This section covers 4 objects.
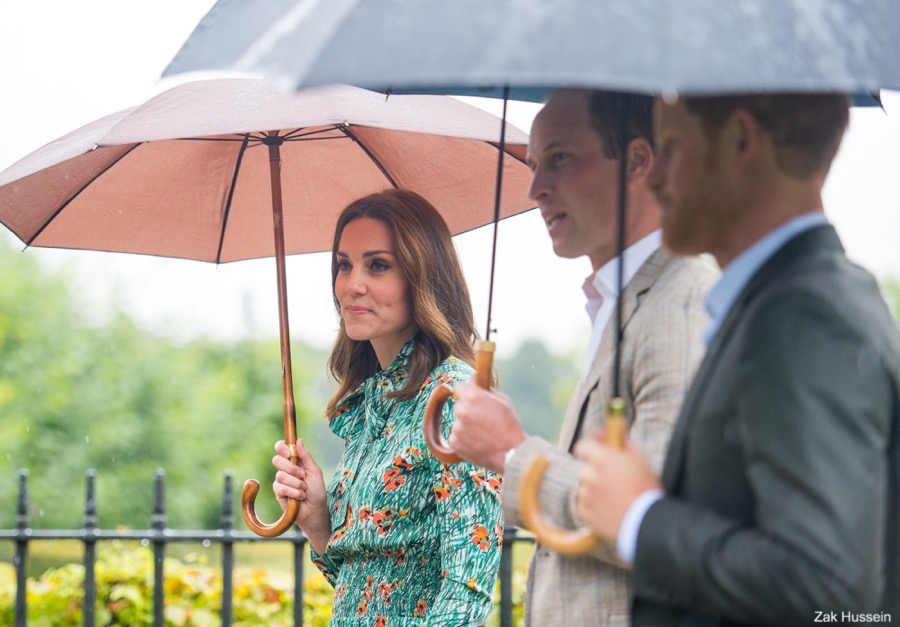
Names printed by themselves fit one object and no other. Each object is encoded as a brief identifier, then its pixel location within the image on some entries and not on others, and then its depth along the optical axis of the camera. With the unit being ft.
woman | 20.16
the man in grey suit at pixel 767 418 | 10.20
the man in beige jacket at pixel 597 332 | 13.83
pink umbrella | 24.90
